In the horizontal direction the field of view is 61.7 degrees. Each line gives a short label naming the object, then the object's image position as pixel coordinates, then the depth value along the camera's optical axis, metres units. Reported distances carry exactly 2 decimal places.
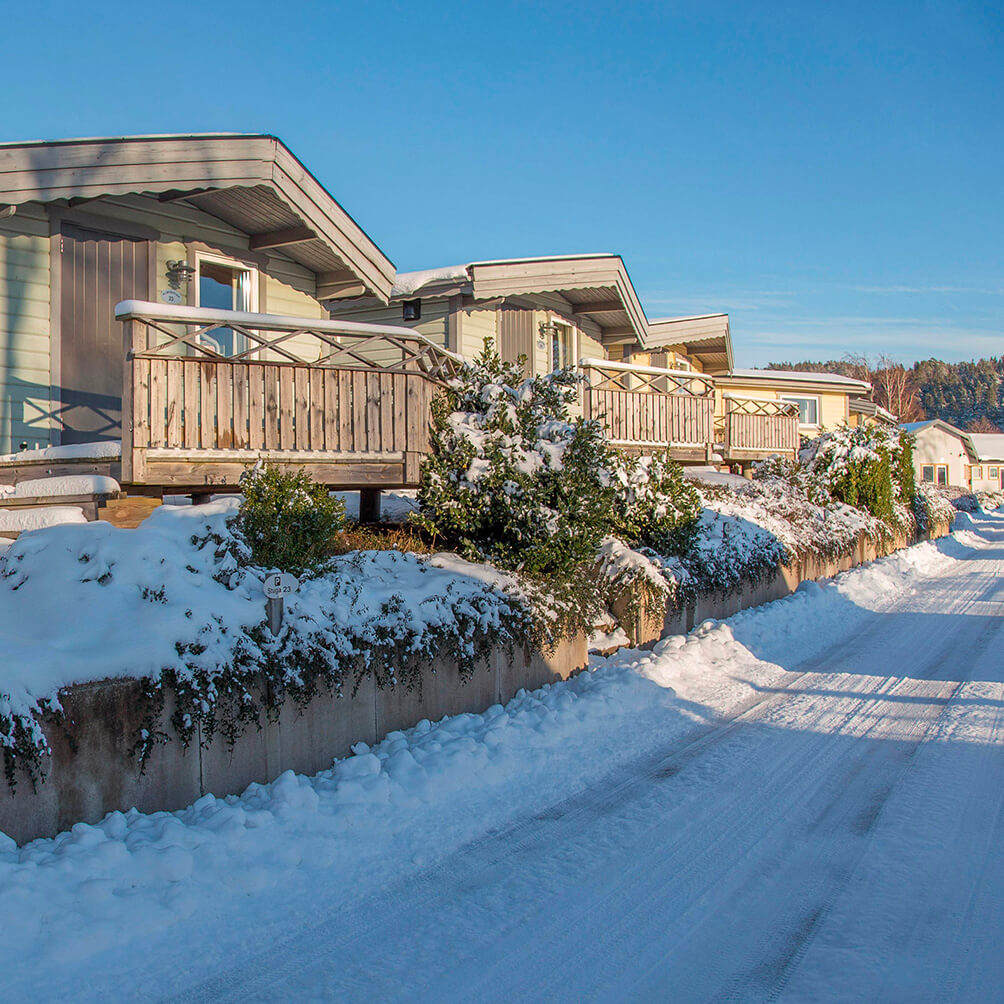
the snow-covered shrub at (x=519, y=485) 7.96
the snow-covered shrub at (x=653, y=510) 10.45
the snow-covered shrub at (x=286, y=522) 6.30
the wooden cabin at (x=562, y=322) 15.79
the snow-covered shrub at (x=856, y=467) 19.11
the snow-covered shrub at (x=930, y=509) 24.77
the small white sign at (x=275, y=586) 5.39
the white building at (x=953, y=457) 55.78
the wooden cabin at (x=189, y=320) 7.84
